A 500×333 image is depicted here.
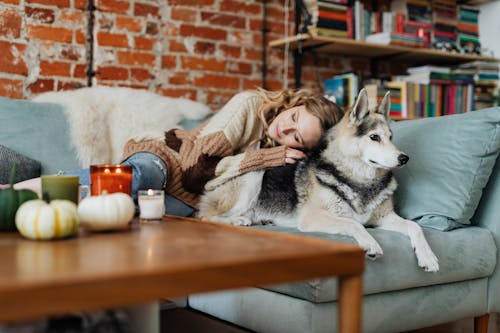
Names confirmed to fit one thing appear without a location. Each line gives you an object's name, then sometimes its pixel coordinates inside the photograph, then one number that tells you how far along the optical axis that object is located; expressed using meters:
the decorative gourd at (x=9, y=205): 1.21
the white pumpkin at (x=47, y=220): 1.04
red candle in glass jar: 1.44
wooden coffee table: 0.71
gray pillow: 2.04
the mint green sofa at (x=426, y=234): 1.63
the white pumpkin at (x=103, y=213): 1.16
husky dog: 1.87
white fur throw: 2.30
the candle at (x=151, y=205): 1.40
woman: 2.06
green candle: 1.34
